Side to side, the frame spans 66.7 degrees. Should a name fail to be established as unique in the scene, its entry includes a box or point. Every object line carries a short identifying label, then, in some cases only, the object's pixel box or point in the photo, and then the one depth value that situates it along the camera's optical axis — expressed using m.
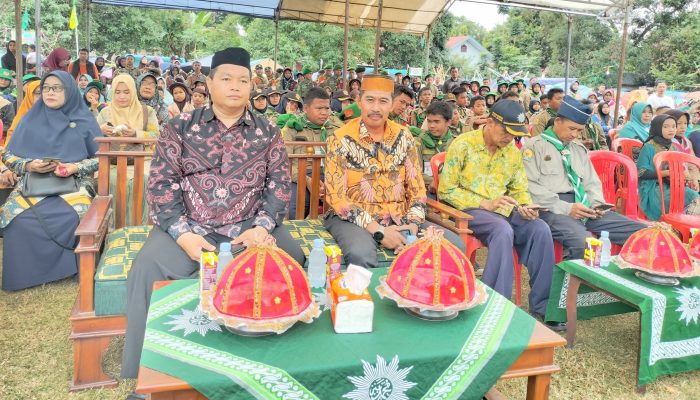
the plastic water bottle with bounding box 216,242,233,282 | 2.06
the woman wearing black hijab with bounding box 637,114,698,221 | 4.78
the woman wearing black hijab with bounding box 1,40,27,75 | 10.51
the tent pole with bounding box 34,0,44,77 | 6.32
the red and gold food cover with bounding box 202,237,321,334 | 1.72
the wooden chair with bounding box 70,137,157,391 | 2.50
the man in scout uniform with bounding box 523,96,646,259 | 3.81
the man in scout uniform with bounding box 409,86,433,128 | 7.42
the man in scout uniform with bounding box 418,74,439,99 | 12.25
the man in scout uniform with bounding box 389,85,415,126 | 5.70
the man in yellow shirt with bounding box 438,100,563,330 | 3.49
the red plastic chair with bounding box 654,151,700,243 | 4.50
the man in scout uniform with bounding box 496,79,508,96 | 11.14
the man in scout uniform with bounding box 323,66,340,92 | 13.06
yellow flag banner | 17.03
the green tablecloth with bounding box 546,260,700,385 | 2.64
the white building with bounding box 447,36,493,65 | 52.56
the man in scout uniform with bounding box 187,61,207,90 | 12.01
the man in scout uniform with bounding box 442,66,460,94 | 13.00
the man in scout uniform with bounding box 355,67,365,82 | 13.06
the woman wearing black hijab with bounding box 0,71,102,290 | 3.64
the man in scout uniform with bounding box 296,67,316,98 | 11.78
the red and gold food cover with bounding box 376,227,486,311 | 1.92
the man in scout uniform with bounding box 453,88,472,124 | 8.19
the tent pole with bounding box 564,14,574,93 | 11.46
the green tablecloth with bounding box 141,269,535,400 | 1.56
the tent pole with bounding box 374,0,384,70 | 7.20
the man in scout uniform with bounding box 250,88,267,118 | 6.59
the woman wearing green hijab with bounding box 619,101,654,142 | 6.25
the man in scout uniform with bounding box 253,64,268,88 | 13.56
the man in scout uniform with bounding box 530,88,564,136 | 6.34
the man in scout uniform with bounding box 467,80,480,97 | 13.15
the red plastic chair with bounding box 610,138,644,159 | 5.53
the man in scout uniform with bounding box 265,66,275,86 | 15.12
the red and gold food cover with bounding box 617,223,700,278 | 2.73
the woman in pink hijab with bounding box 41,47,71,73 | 7.74
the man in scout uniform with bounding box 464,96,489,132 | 6.41
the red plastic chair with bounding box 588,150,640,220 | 4.26
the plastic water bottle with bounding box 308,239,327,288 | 2.27
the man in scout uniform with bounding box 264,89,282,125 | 7.50
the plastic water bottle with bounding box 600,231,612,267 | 3.03
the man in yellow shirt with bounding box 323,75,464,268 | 3.25
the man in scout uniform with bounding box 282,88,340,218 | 5.09
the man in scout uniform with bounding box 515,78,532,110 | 12.23
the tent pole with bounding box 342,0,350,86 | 7.05
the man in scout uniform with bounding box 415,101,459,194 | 4.85
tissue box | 1.80
